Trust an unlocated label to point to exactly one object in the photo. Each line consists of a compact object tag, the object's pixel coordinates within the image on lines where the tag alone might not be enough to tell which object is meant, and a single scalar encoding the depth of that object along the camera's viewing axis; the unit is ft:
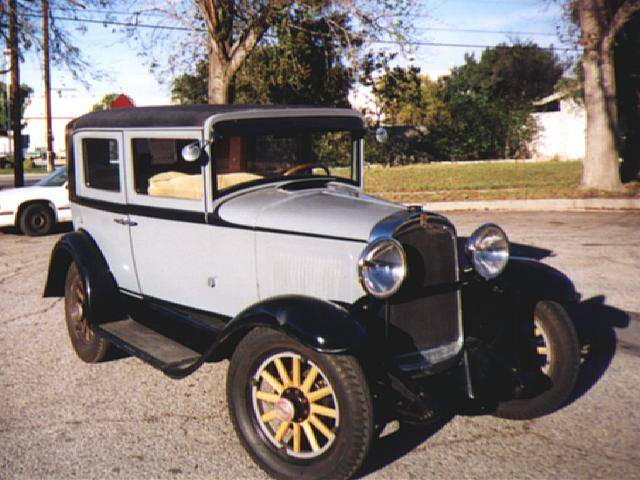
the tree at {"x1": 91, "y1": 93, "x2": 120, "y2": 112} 229.15
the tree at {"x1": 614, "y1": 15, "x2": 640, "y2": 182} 60.44
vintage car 10.75
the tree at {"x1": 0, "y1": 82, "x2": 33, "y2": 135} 209.41
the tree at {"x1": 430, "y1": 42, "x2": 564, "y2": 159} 113.80
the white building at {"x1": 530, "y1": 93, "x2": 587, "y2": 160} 114.32
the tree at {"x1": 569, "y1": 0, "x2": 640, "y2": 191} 51.31
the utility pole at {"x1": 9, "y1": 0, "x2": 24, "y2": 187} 54.24
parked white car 38.27
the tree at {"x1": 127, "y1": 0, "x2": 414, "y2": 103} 48.11
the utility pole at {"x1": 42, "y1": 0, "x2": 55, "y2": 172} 58.29
